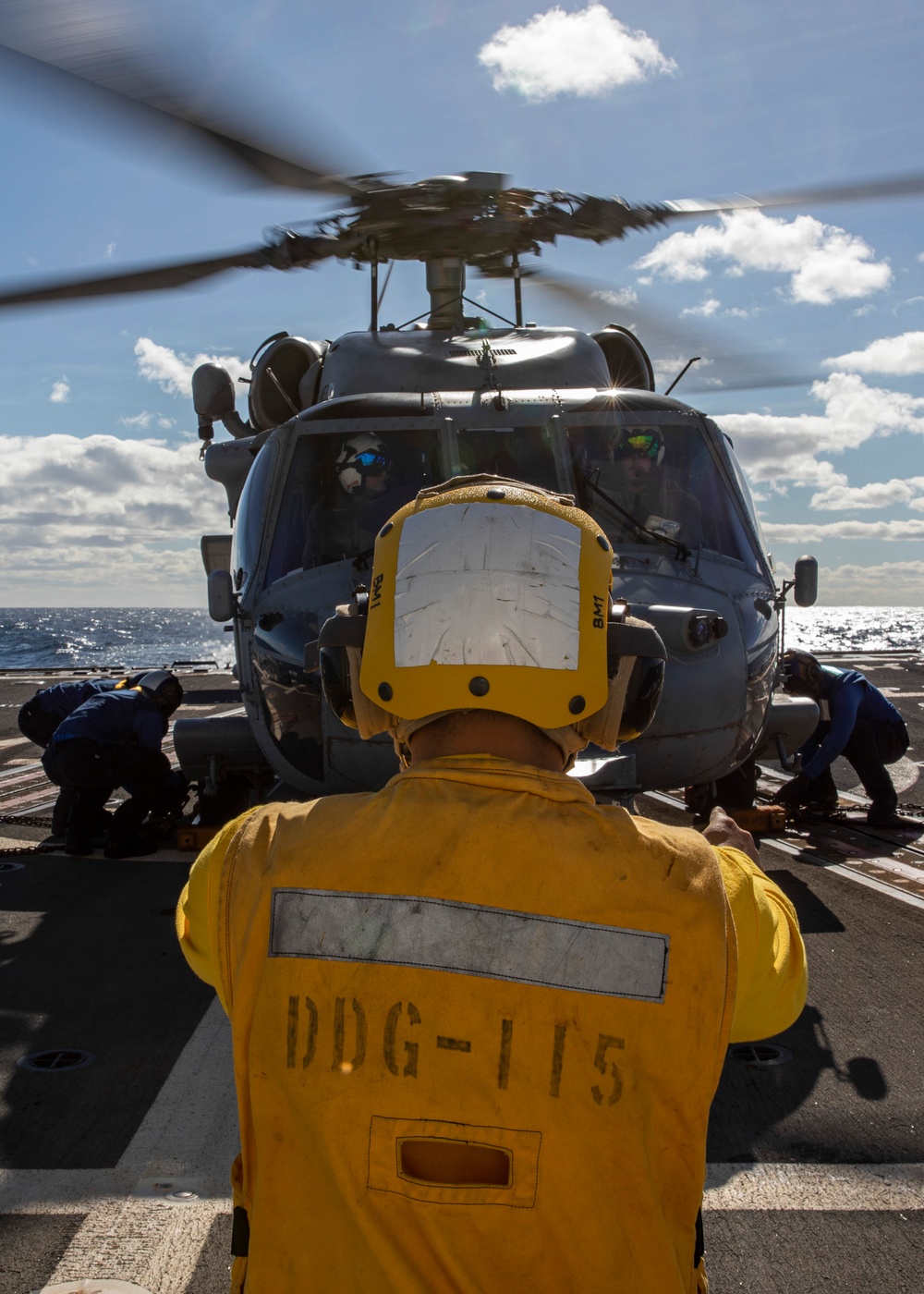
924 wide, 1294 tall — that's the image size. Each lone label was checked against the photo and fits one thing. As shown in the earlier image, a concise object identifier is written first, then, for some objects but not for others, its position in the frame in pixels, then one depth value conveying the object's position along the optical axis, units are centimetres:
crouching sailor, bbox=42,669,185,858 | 711
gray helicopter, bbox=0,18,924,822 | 476
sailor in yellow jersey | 125
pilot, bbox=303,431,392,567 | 551
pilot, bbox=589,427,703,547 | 547
